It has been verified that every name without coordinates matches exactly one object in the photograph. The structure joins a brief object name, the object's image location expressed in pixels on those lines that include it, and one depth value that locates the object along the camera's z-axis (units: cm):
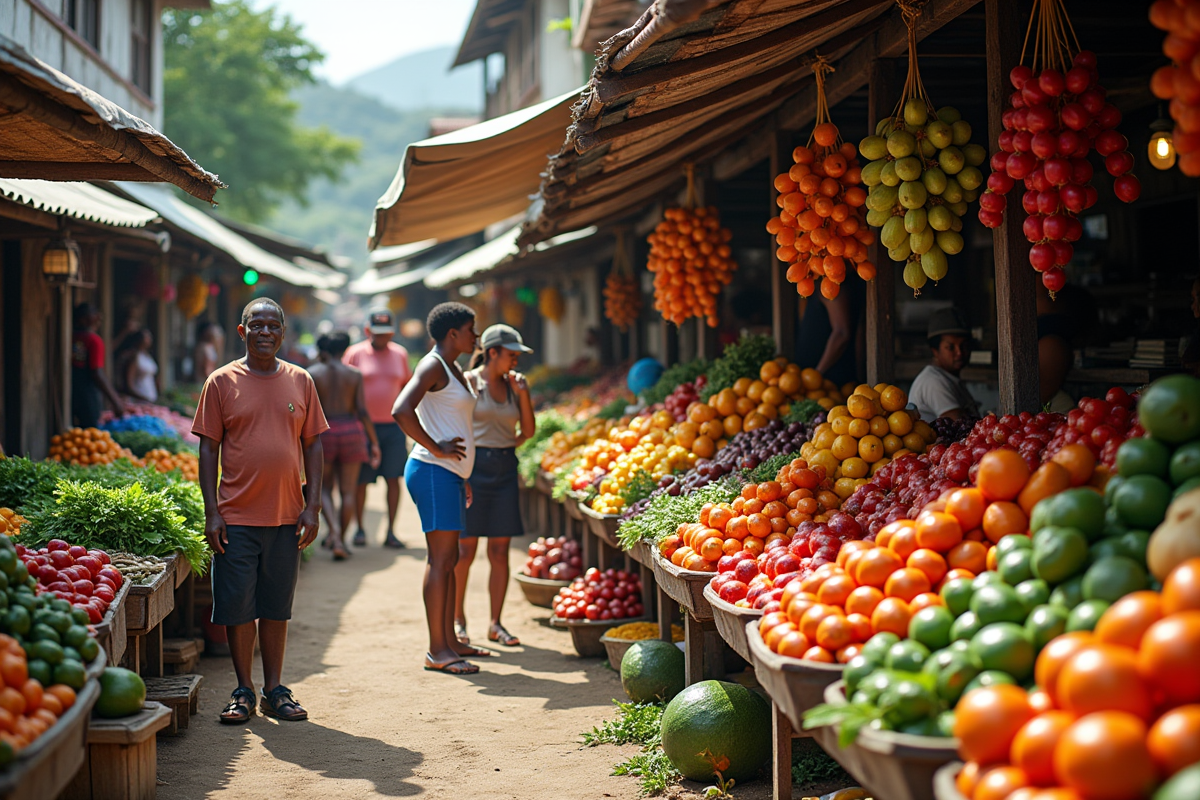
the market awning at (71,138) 329
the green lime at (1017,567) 268
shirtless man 942
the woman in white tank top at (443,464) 620
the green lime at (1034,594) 256
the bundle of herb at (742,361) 693
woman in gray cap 671
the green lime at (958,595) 275
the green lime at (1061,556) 253
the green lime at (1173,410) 256
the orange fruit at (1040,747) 206
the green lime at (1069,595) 246
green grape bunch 439
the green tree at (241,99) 2852
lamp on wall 794
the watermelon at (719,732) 421
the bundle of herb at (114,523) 507
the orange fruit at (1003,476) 307
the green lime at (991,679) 235
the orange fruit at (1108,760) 189
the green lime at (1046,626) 240
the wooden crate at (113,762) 371
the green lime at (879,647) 271
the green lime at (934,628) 269
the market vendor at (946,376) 560
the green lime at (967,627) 261
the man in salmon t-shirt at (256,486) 498
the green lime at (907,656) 262
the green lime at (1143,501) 252
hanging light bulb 511
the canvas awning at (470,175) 595
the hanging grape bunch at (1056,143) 366
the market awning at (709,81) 399
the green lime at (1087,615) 232
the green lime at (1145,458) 261
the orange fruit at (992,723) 217
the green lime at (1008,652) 239
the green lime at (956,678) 244
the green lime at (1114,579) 236
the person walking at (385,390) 1044
